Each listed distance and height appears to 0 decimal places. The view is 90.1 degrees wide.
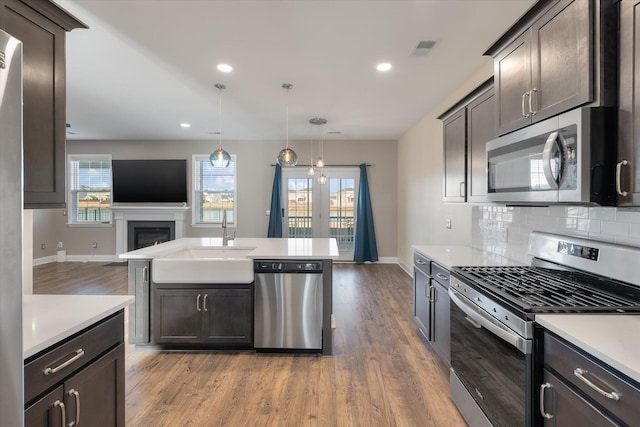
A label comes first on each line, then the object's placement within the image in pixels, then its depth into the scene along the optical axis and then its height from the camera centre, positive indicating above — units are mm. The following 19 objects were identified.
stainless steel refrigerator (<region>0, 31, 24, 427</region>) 793 -46
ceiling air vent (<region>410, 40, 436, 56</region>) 2797 +1481
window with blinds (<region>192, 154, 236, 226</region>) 7207 +471
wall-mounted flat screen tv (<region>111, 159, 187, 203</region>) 7078 +692
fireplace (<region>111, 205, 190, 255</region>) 7004 -111
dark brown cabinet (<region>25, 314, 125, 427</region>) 1088 -680
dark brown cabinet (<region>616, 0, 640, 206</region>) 1231 +402
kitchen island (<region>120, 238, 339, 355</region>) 2791 -763
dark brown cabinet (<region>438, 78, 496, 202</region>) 2406 +576
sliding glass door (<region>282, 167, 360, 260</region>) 7113 +146
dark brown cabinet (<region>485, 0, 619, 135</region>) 1340 +749
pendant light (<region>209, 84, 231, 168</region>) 3986 +678
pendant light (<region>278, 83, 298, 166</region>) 4098 +701
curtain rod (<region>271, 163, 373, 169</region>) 7047 +1004
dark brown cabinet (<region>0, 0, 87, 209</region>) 1307 +527
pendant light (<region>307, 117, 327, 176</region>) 5312 +1550
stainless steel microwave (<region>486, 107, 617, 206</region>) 1354 +247
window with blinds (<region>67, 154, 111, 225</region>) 7277 +520
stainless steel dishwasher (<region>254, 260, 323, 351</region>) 2795 -802
